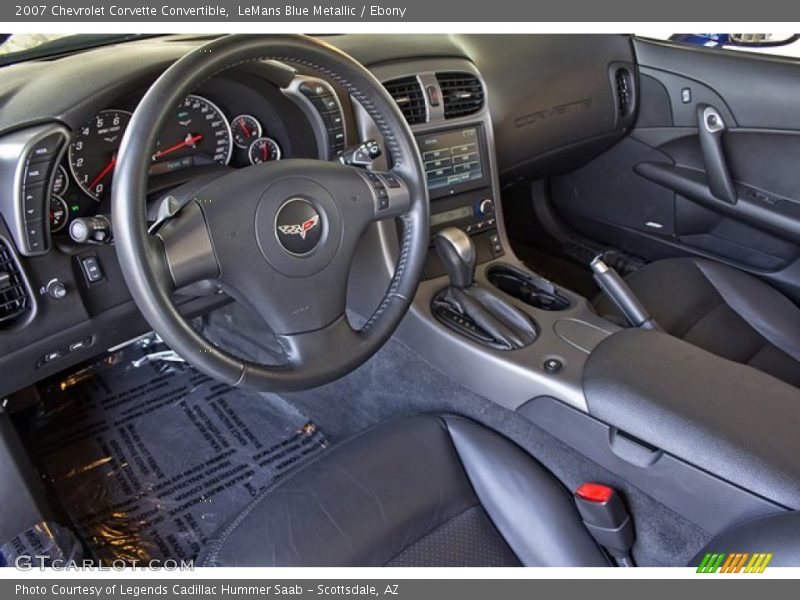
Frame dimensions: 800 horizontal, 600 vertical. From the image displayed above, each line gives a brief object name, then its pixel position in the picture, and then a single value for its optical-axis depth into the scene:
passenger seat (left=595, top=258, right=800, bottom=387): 1.44
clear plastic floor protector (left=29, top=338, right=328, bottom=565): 1.49
